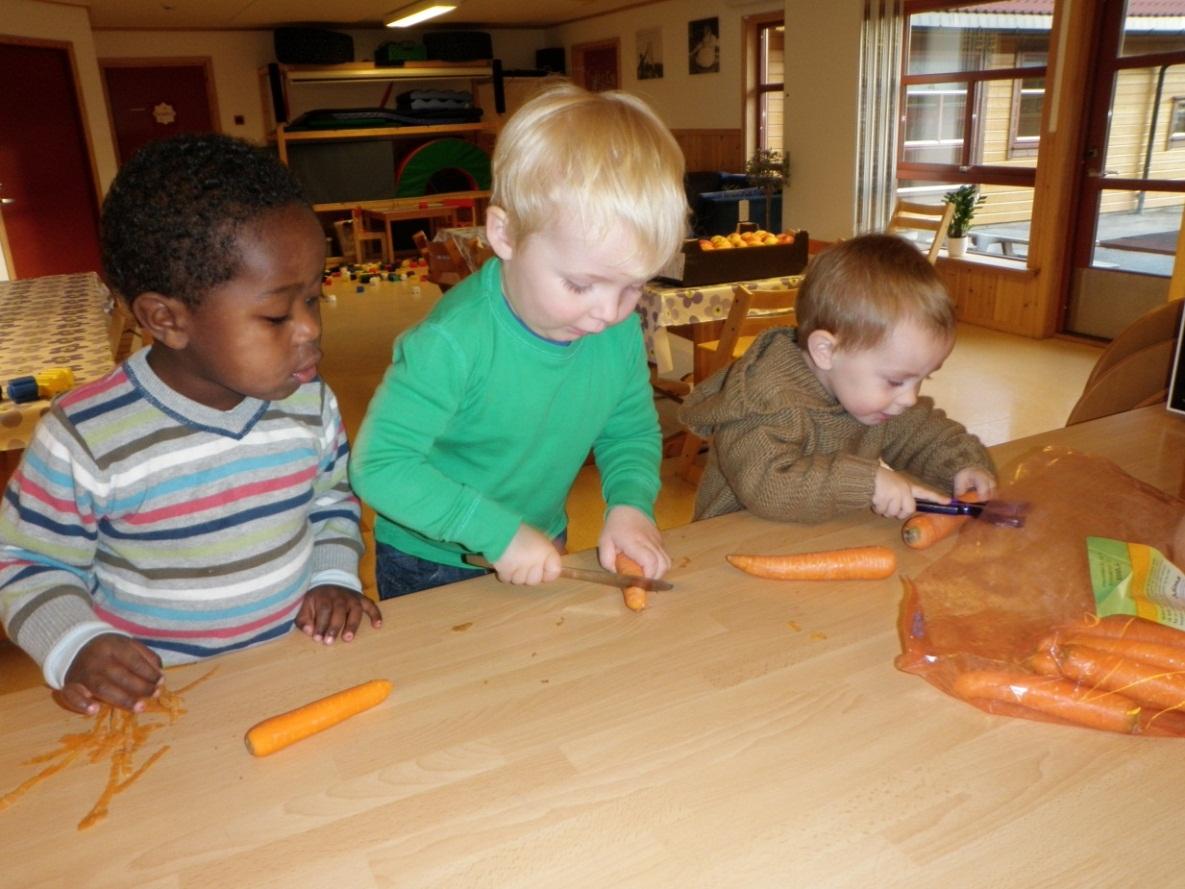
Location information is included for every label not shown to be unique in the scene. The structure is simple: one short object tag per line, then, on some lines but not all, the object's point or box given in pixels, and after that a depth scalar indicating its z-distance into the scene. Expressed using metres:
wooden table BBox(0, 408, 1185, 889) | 0.62
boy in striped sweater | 0.87
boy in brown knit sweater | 1.16
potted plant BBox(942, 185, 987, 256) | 5.87
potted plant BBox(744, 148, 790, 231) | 7.14
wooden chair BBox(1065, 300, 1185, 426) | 1.72
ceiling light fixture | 7.86
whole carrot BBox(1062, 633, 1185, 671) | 0.78
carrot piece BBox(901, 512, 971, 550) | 1.08
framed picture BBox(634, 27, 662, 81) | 8.94
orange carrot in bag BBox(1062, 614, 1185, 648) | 0.81
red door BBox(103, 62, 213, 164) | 9.11
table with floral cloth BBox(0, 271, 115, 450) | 1.92
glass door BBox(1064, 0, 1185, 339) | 4.88
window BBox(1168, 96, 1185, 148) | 4.84
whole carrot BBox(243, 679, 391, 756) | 0.73
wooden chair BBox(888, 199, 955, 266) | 4.82
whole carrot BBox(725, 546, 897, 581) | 1.01
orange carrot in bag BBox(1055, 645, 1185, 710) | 0.75
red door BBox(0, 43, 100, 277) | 7.04
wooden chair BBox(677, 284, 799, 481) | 3.10
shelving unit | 9.16
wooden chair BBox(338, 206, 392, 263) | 9.30
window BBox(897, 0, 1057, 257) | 5.57
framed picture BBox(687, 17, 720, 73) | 8.09
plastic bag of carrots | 0.76
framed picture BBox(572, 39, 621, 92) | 9.88
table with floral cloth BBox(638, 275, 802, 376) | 3.44
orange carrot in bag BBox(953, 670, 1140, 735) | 0.75
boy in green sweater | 0.91
